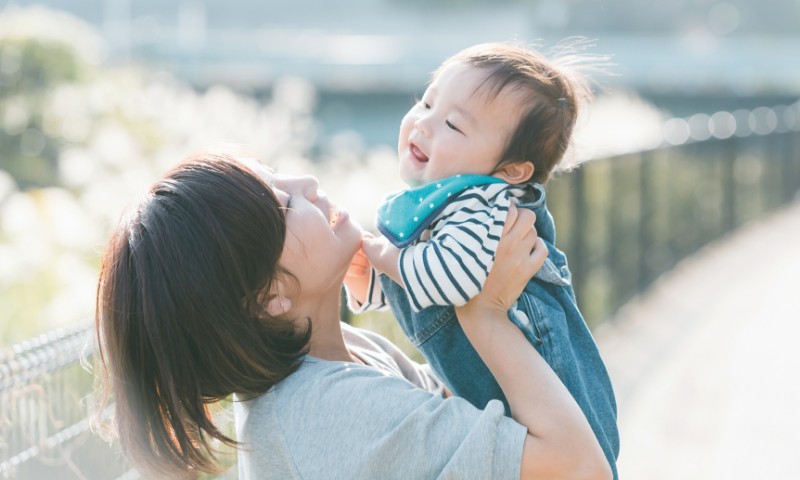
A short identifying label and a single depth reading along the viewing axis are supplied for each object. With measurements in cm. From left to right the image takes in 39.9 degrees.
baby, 249
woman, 218
